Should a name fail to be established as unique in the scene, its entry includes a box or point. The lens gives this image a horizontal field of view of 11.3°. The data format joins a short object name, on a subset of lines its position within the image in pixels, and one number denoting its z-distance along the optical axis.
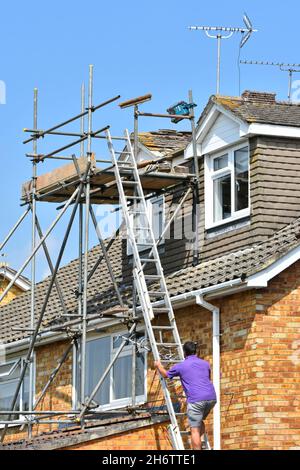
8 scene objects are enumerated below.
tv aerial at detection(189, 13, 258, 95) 28.73
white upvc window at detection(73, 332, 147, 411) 27.08
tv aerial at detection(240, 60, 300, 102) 28.95
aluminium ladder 24.47
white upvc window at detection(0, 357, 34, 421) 31.70
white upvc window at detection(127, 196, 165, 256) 29.09
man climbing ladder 22.69
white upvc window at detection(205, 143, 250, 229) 26.70
